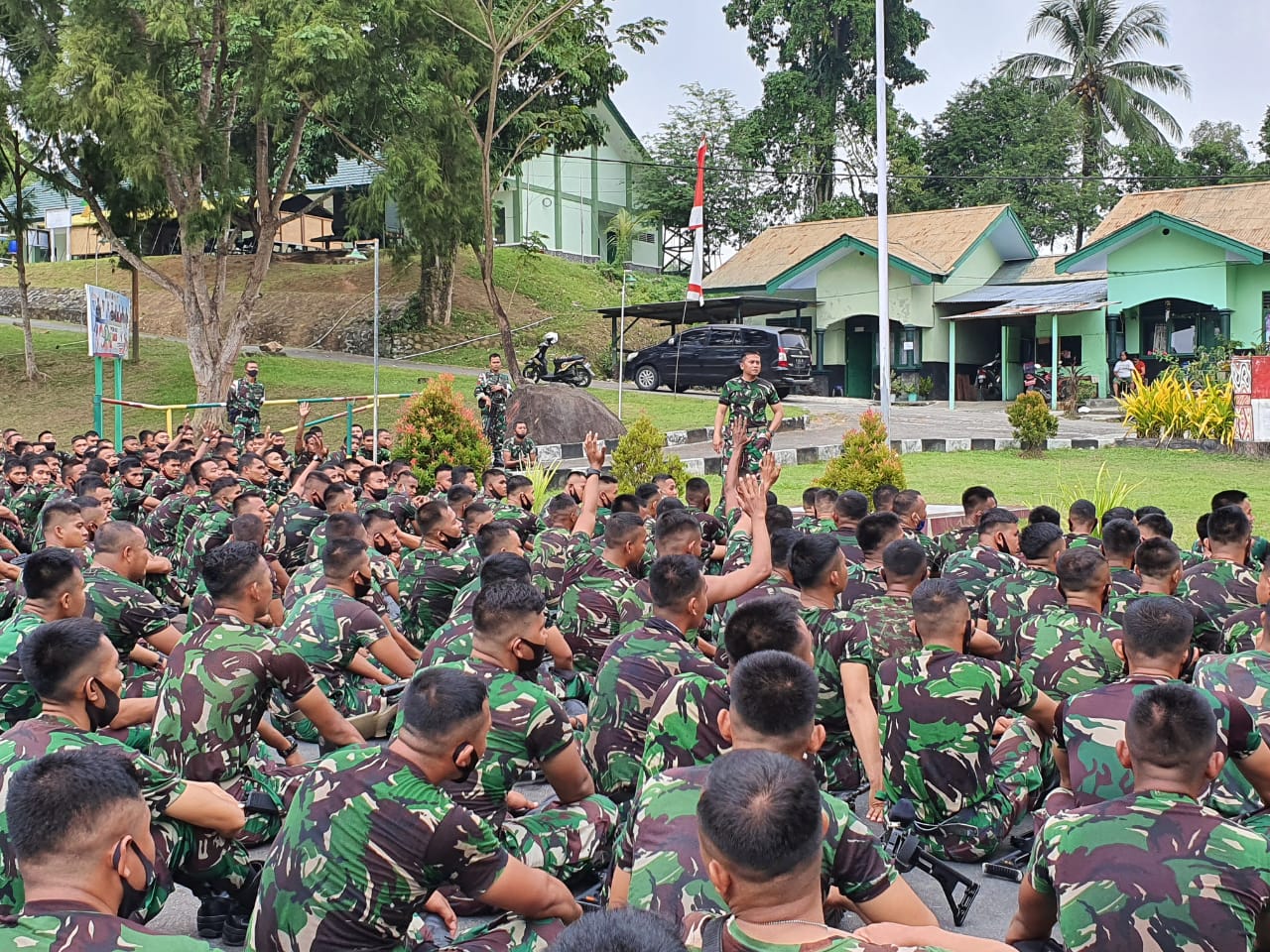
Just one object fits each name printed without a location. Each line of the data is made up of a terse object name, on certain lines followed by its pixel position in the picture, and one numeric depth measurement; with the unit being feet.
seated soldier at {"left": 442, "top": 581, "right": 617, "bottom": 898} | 13.38
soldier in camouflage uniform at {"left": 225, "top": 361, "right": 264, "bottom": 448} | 57.26
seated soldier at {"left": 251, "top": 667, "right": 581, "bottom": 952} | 10.21
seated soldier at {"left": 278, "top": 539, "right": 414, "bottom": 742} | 18.54
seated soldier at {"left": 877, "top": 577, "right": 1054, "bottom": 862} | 15.05
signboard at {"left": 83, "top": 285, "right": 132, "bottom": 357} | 59.82
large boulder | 67.10
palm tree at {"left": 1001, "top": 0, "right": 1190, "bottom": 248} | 127.95
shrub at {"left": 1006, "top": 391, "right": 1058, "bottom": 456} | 60.44
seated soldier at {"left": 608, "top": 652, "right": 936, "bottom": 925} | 9.68
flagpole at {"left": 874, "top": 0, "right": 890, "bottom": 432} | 52.34
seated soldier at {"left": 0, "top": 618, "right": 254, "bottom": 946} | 11.69
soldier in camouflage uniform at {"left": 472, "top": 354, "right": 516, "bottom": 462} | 57.36
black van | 84.07
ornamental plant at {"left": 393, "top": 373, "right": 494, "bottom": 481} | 46.91
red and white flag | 57.93
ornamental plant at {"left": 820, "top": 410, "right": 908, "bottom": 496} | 39.88
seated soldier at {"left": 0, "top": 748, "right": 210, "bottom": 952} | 8.19
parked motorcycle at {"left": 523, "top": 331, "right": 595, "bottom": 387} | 81.71
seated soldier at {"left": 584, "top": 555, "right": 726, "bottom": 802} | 15.02
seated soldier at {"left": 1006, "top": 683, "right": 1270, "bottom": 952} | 9.51
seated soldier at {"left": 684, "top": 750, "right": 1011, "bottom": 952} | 7.57
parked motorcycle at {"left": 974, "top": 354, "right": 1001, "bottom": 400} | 101.35
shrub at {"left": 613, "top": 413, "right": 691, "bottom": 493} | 43.14
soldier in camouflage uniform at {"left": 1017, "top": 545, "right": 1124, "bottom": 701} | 16.81
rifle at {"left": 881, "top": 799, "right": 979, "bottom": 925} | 13.73
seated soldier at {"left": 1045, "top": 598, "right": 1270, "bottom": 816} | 12.92
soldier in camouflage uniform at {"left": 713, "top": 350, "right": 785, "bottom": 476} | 37.88
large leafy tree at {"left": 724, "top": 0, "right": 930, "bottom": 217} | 128.98
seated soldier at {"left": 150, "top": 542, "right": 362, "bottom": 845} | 14.83
